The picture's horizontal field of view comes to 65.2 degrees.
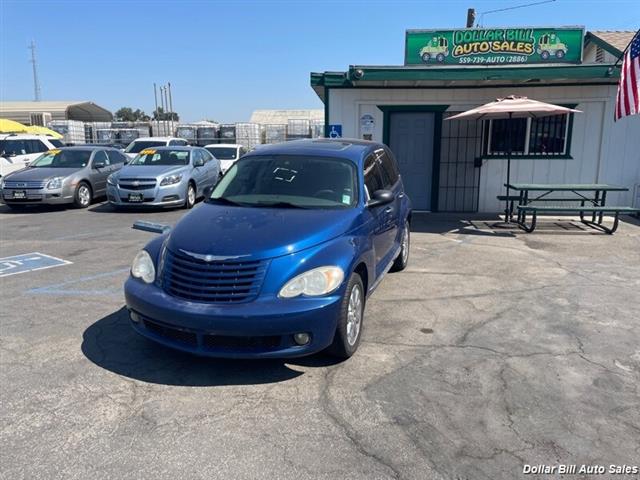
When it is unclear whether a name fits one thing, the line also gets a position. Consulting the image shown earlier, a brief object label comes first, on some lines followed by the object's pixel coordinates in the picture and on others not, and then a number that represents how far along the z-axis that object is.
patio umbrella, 9.23
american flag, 8.63
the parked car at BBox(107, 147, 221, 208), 11.82
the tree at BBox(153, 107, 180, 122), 53.48
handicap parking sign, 11.41
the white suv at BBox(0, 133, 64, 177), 15.34
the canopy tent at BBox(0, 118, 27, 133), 24.09
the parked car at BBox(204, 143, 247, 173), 18.34
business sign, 12.08
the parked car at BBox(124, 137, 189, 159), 17.97
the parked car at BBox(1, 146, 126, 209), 11.91
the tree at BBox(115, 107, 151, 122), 99.44
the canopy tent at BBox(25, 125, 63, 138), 25.74
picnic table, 9.33
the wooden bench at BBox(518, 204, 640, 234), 9.20
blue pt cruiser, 3.54
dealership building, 11.24
